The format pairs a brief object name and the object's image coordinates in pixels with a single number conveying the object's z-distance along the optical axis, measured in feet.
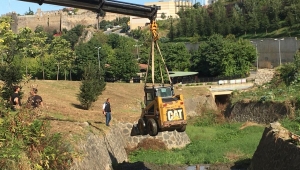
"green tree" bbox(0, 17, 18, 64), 132.61
